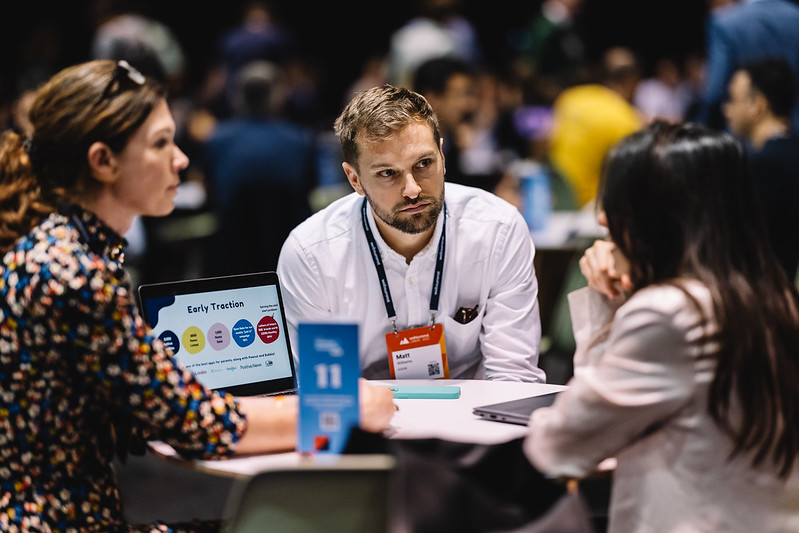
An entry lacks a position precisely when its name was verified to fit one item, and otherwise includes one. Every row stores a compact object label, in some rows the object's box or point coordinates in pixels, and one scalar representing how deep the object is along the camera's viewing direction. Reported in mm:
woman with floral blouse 1595
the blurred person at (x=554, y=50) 7734
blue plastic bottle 4668
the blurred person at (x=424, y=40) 6745
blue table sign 1604
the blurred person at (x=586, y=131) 5414
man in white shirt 2479
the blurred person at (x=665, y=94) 11227
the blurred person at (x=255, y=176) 5203
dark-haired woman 1490
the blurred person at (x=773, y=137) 3791
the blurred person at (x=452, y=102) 4484
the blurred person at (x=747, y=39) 4934
